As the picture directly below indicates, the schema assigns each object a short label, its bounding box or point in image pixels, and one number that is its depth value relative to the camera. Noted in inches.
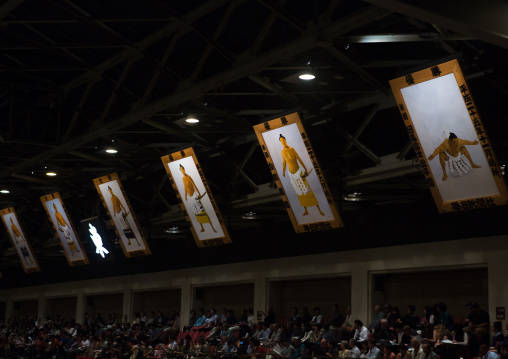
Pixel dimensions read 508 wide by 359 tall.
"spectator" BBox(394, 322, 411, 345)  711.1
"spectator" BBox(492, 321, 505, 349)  665.0
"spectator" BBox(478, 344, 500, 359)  586.6
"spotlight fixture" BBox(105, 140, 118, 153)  876.6
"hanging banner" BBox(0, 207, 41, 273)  1227.9
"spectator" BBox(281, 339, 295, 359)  759.1
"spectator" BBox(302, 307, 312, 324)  915.2
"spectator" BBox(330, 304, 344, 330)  885.0
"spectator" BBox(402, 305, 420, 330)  761.6
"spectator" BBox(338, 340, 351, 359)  705.0
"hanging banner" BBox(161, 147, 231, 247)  831.1
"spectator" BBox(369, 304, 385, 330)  809.1
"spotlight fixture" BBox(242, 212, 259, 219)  1065.1
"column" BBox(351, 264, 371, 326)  932.0
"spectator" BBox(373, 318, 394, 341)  754.6
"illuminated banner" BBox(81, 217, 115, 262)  1073.5
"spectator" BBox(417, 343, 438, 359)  623.4
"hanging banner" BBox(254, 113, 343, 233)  691.4
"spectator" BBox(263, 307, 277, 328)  988.6
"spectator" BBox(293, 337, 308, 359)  754.8
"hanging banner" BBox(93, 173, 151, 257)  973.3
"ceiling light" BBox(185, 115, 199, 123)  770.1
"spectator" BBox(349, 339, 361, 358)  703.7
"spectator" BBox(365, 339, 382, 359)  690.2
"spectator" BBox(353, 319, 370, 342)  787.3
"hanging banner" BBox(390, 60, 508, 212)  552.1
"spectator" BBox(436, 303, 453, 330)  726.5
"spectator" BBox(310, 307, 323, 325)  900.0
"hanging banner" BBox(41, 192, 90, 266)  1110.4
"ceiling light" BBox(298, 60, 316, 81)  647.1
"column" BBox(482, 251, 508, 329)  772.0
